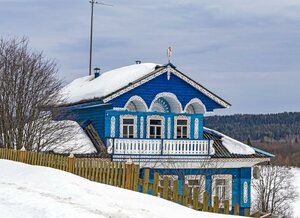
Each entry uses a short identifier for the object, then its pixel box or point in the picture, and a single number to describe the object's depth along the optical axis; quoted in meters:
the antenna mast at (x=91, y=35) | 40.03
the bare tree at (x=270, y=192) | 41.50
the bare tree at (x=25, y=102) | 23.86
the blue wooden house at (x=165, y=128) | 27.00
